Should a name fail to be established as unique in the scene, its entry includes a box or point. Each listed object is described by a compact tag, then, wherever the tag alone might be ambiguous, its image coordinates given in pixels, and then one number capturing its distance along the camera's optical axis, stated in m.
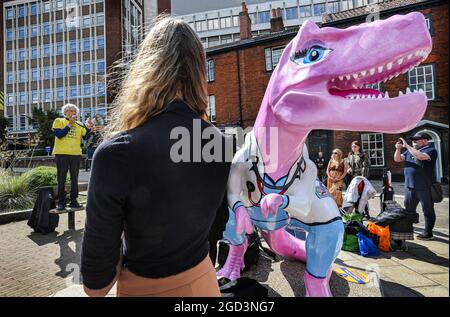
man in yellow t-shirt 3.66
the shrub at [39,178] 5.45
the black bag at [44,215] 3.65
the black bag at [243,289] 1.47
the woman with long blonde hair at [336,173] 4.34
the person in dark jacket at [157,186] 0.68
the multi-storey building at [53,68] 21.06
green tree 17.70
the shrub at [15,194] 4.90
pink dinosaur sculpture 1.05
